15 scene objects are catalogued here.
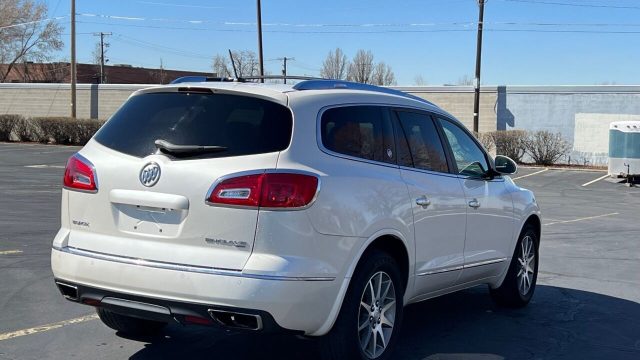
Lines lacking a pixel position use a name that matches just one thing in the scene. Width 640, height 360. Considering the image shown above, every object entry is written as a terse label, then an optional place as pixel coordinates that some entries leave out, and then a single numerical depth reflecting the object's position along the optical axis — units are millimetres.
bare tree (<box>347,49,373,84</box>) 78225
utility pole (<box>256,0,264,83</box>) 36741
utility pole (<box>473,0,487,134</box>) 34375
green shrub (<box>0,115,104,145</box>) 38562
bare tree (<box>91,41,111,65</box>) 97019
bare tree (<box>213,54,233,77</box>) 81162
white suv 3957
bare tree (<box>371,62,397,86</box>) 79825
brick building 64438
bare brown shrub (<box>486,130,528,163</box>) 32812
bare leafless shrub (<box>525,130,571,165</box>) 32688
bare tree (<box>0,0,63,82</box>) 59062
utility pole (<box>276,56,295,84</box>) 94788
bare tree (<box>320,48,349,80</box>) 79250
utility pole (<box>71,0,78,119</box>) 41406
